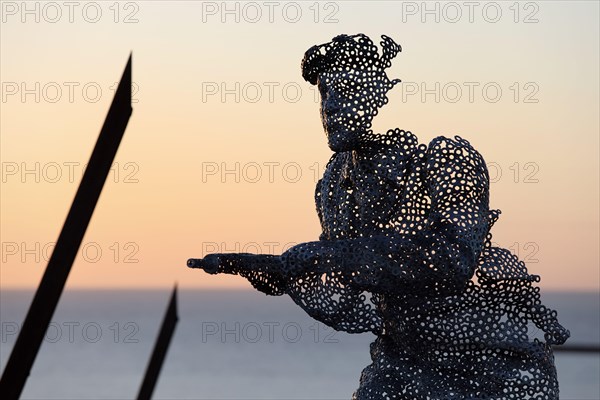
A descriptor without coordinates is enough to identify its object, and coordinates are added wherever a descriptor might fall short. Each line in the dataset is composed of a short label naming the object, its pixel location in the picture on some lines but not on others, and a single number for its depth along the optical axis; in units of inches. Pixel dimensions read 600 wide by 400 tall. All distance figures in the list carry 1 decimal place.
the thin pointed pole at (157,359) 481.2
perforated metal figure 335.4
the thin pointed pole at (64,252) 336.8
